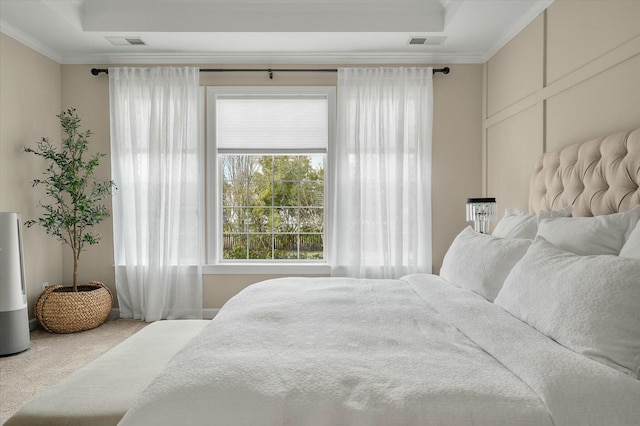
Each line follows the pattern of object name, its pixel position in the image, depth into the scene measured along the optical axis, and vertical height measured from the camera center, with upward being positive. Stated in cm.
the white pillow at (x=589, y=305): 123 -33
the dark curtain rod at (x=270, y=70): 429 +134
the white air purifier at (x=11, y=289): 321 -65
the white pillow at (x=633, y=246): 157 -17
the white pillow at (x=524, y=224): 238 -14
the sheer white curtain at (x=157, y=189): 425 +14
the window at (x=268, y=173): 438 +31
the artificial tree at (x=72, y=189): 388 +14
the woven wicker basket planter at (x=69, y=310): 377 -96
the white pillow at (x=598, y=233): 178 -14
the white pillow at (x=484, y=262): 206 -31
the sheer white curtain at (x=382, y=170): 424 +32
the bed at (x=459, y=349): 107 -48
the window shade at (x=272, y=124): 439 +81
